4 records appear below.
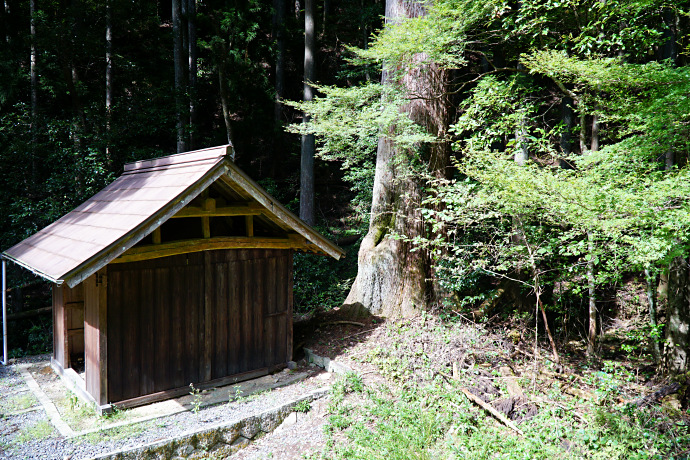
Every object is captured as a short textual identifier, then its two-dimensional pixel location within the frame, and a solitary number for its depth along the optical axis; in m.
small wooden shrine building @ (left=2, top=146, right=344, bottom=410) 5.39
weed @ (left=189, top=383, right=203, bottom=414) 5.52
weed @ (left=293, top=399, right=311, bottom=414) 5.78
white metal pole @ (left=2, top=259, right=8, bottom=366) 7.13
